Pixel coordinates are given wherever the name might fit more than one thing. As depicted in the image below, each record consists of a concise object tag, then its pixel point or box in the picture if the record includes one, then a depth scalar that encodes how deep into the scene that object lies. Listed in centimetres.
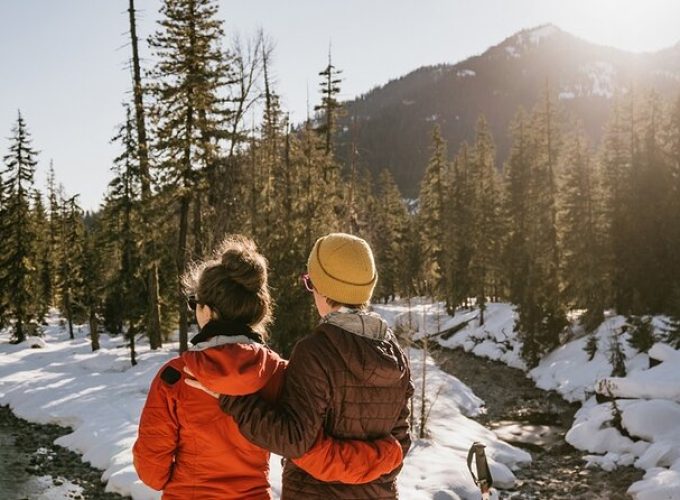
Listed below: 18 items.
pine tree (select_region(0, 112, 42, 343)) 3659
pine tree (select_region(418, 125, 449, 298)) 4256
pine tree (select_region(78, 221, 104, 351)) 3070
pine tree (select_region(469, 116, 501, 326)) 3950
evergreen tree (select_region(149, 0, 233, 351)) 2014
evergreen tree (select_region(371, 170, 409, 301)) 5231
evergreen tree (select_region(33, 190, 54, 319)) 4469
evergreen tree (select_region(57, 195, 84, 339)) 3381
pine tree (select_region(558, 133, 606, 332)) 2892
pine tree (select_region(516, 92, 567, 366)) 2844
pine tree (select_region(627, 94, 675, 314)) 2736
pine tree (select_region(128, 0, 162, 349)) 2239
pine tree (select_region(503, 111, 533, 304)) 3609
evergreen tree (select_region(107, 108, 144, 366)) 2488
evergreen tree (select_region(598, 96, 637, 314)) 2848
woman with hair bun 251
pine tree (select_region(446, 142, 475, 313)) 4188
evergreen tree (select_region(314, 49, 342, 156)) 2869
